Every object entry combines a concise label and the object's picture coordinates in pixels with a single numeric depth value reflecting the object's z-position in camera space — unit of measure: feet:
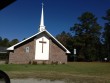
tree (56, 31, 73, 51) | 85.50
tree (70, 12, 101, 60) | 84.33
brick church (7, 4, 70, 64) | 50.17
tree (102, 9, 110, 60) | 87.15
